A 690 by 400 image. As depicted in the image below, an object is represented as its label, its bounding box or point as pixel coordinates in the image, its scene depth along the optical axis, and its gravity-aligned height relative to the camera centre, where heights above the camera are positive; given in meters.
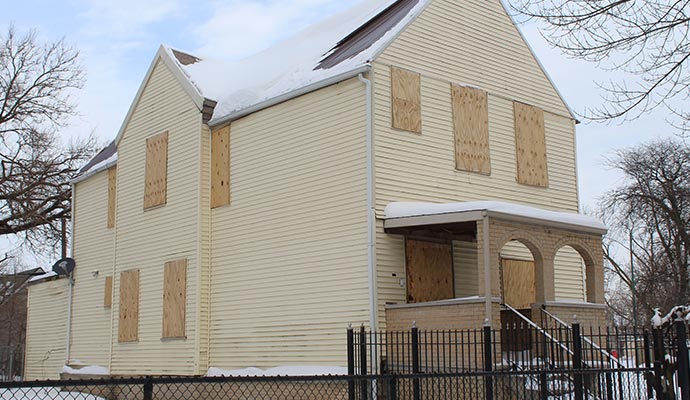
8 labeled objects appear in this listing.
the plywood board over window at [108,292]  23.67 +1.33
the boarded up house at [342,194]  16.39 +3.21
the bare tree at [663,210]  39.50 +6.00
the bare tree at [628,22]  10.68 +3.96
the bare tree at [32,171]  32.12 +6.59
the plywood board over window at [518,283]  18.31 +1.17
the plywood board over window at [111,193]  24.47 +4.31
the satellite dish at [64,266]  25.64 +2.26
